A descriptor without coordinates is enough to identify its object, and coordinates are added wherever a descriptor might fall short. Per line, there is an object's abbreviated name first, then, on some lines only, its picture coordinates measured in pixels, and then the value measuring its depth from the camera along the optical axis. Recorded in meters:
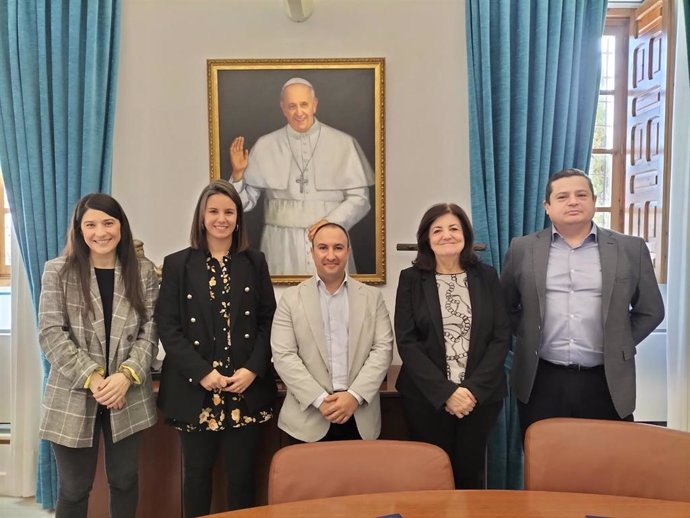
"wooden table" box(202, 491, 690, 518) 1.15
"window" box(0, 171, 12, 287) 3.22
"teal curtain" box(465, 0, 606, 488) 2.75
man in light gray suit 1.99
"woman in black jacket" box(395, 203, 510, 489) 1.98
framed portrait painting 2.87
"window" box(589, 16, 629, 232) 3.15
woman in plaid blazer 1.93
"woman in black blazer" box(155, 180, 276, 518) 1.98
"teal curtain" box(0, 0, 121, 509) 2.76
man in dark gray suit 2.04
